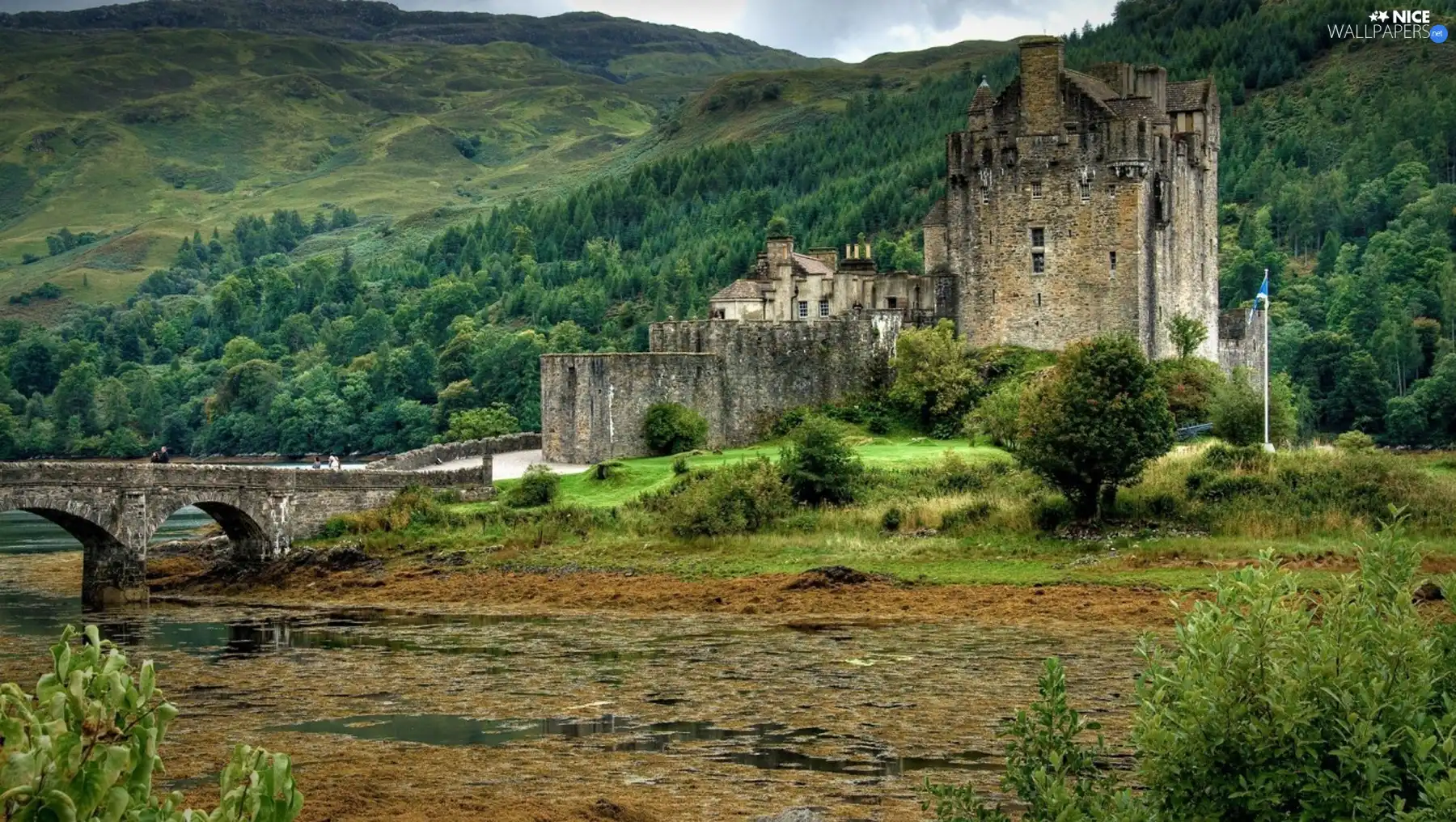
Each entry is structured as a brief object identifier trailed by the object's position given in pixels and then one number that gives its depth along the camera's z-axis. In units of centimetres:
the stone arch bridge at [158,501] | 5141
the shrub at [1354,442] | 5706
